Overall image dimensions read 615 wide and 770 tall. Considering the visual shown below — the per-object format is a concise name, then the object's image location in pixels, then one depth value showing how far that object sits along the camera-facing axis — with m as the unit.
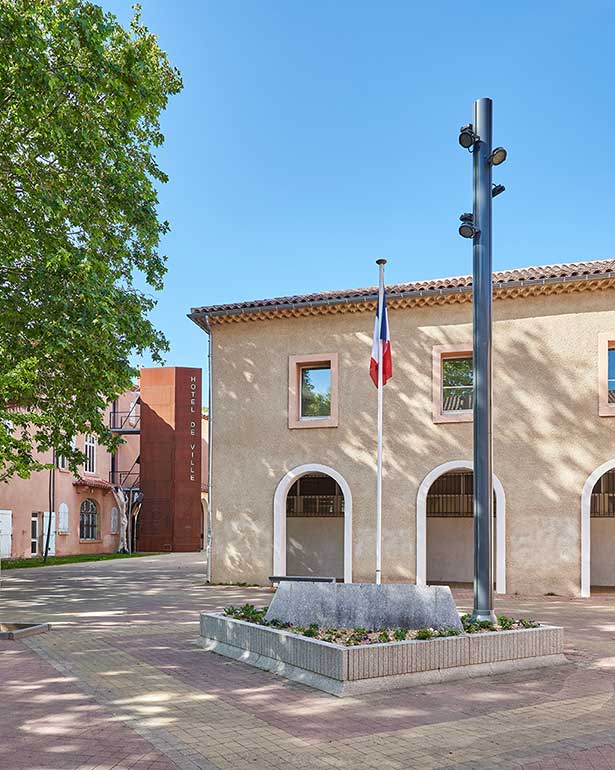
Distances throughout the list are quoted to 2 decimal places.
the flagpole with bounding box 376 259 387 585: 14.69
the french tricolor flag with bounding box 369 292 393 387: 14.71
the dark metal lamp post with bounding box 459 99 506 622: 10.20
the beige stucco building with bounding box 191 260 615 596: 17.47
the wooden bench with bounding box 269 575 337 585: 15.86
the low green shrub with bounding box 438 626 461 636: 8.80
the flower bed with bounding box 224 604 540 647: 8.48
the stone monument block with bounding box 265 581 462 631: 9.14
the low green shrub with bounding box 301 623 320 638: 8.71
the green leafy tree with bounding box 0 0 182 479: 13.08
